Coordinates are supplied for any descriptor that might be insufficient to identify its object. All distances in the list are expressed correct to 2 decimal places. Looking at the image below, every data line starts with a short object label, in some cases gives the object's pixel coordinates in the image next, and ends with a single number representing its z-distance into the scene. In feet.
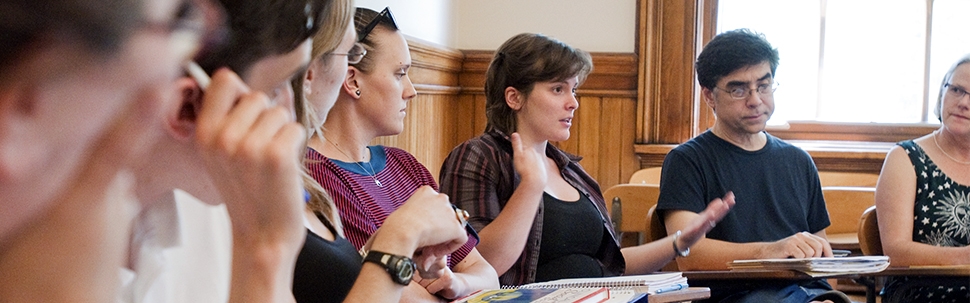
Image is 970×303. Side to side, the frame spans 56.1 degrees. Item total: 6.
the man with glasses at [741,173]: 8.49
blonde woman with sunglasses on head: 5.65
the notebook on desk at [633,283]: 5.65
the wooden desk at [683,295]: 5.46
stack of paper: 7.07
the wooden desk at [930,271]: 7.82
